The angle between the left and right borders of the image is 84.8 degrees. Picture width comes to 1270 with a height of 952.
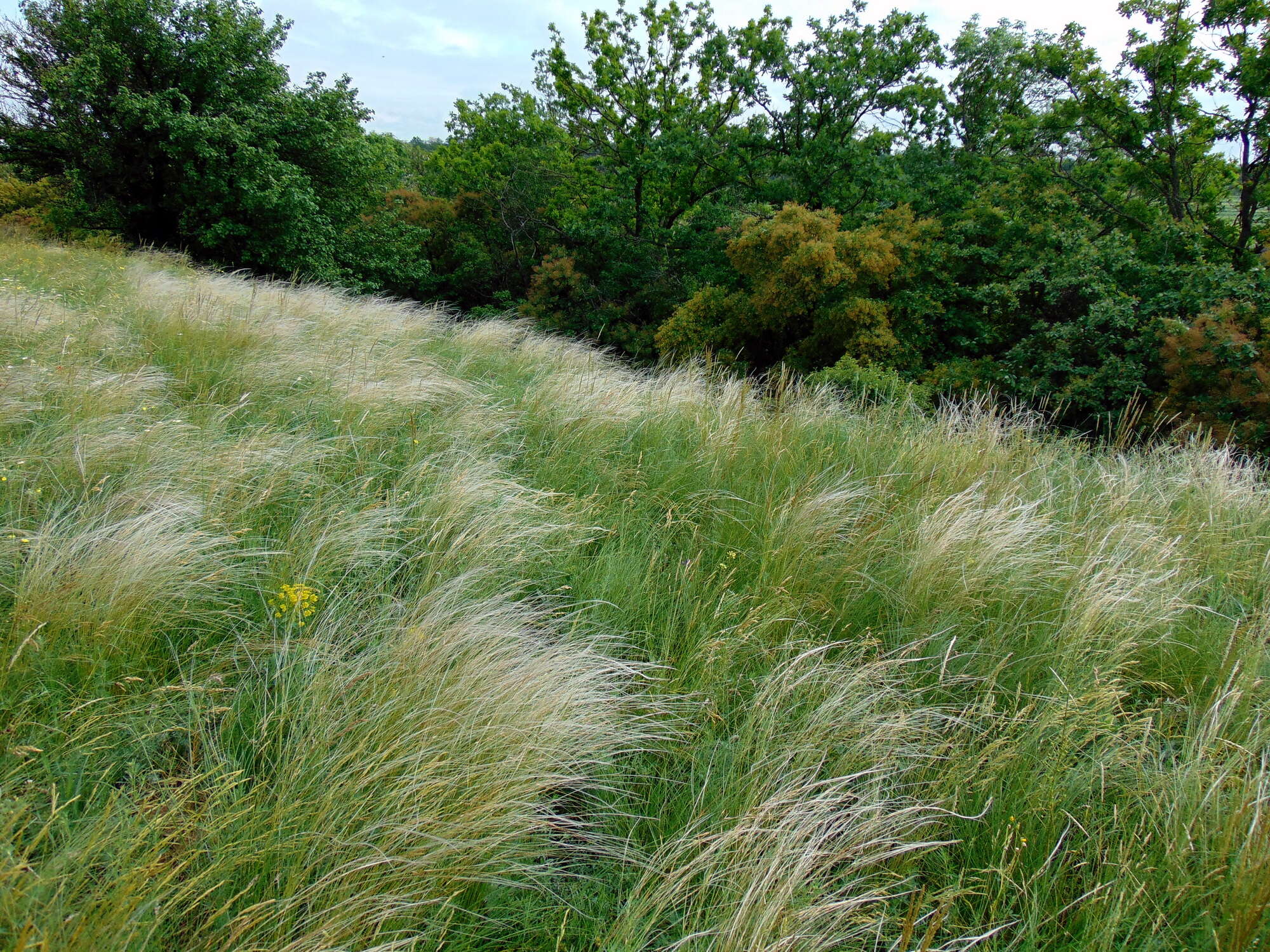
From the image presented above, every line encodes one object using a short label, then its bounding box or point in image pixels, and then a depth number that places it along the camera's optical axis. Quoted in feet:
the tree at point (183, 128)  45.16
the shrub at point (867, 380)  27.66
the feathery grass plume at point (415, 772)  3.80
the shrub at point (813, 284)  40.94
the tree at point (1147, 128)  38.96
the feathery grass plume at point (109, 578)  5.12
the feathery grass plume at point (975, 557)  7.34
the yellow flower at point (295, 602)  5.78
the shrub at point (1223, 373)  25.16
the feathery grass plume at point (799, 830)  3.95
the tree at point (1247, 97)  36.32
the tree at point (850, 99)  51.62
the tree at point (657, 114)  57.72
